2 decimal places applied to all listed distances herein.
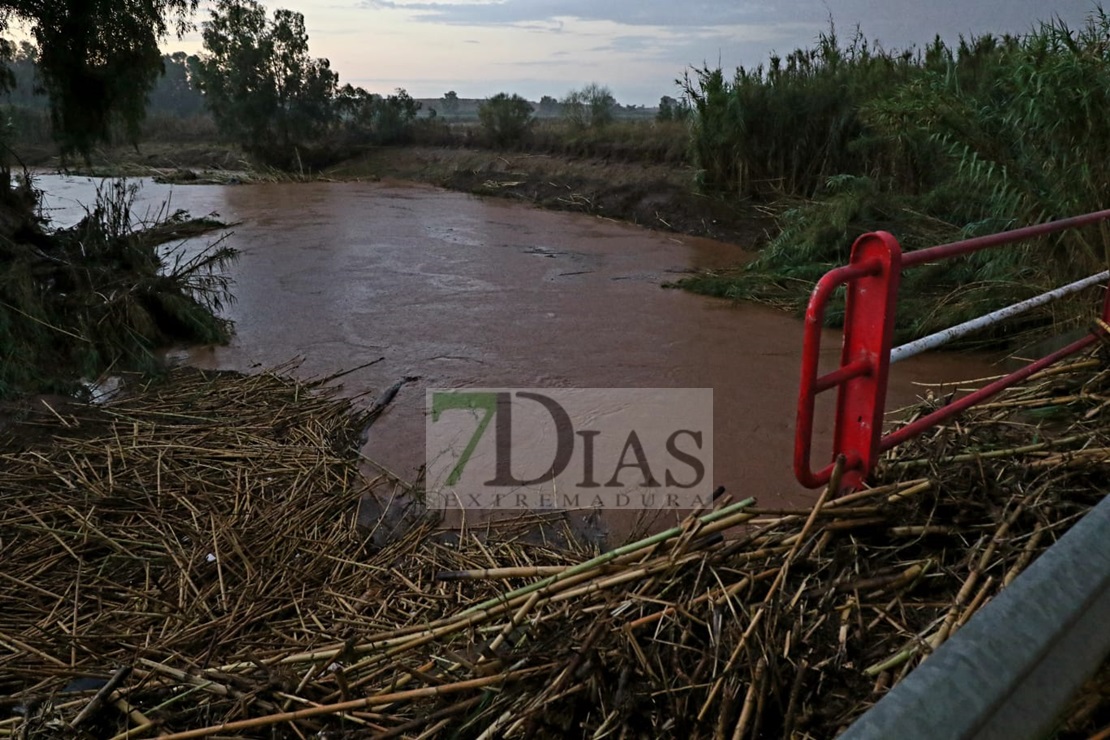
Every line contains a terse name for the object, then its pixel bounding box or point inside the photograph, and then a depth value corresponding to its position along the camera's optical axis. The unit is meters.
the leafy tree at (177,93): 48.09
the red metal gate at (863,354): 2.20
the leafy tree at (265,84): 21.09
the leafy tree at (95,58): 6.41
